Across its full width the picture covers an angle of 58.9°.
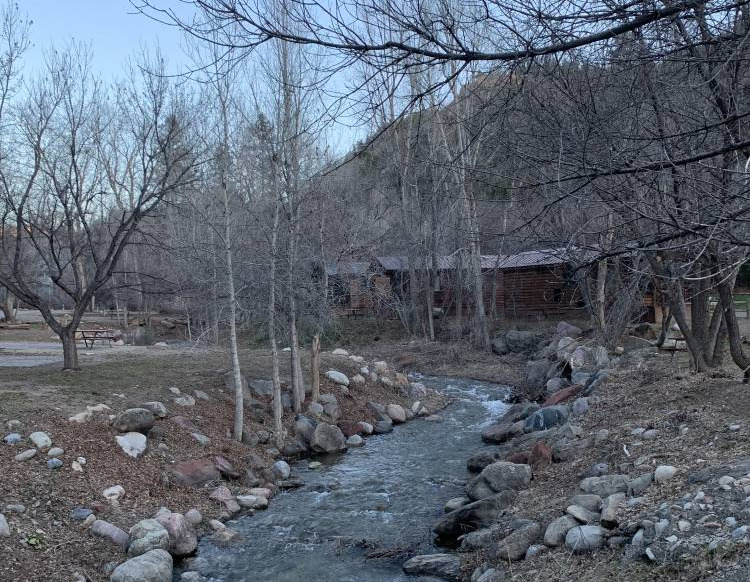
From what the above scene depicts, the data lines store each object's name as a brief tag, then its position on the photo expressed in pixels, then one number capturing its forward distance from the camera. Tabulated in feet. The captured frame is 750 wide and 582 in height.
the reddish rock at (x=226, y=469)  31.55
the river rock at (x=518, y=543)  19.19
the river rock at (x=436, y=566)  20.79
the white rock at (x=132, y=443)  29.58
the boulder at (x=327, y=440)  38.91
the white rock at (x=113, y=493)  25.75
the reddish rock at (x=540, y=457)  27.91
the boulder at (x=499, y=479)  26.48
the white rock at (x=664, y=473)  19.16
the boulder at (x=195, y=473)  29.45
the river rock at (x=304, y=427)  39.70
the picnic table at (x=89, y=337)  65.36
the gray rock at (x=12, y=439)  26.44
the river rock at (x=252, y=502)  29.25
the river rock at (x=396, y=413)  47.90
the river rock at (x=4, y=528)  20.90
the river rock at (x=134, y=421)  30.83
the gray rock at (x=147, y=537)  22.71
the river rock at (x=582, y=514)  18.71
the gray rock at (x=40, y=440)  26.84
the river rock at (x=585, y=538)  17.31
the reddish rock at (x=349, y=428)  42.47
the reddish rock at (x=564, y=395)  41.96
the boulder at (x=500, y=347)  78.06
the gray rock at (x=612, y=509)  17.85
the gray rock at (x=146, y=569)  20.70
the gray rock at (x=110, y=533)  23.08
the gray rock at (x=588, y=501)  19.36
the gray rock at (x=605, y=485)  20.13
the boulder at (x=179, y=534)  23.67
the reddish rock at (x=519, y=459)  29.32
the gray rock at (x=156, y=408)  33.86
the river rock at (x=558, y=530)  18.53
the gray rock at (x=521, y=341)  76.74
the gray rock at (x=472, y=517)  23.85
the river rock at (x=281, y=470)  33.55
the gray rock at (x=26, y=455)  25.73
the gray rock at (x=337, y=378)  50.01
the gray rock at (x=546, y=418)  36.52
